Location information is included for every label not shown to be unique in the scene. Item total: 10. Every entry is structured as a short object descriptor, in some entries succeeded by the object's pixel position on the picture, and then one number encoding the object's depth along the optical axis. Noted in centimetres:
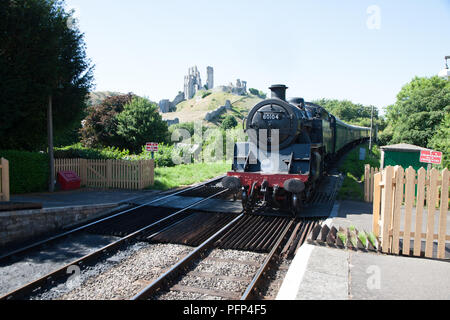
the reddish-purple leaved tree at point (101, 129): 2808
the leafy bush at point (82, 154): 1422
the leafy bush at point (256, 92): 15480
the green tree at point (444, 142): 1493
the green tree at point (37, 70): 1054
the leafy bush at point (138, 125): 2694
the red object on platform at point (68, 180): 1263
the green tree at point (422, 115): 2464
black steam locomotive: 841
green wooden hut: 1148
